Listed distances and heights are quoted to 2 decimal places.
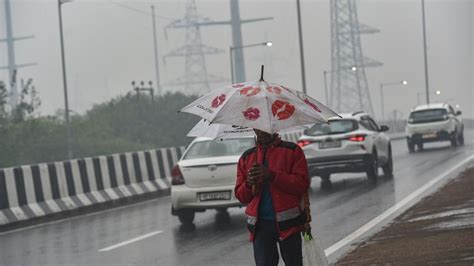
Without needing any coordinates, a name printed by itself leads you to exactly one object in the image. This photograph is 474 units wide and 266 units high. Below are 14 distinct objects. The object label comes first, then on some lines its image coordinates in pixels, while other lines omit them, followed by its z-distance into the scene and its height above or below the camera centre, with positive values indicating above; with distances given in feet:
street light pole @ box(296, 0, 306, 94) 128.40 +7.56
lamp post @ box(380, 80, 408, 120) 376.80 +4.12
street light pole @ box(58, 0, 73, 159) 119.34 +4.09
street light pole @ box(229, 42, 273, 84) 182.82 +9.28
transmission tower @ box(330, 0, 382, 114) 297.53 +11.21
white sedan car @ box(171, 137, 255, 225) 49.96 -4.00
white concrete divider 58.49 -4.64
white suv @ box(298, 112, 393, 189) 73.00 -3.81
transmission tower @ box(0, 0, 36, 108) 259.60 +23.64
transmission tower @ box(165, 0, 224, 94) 289.33 +16.65
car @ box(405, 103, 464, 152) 124.67 -4.44
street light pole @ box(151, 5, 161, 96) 264.52 +20.22
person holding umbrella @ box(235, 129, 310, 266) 21.04 -2.15
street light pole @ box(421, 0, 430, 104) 224.94 +14.51
